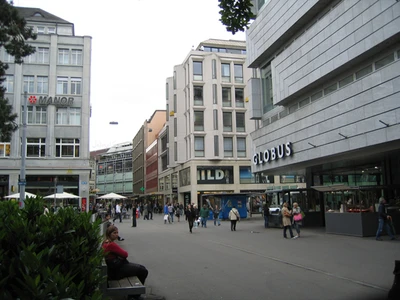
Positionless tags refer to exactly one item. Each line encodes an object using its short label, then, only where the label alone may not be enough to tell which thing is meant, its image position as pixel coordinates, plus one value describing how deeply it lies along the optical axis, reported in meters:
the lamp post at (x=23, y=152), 25.16
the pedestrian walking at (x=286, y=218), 18.45
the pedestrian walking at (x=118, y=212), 36.00
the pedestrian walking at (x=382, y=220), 16.27
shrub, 2.66
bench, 6.07
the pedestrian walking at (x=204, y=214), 28.11
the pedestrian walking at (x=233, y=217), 23.39
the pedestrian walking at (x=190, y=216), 23.20
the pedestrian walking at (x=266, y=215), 25.36
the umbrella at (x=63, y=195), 29.47
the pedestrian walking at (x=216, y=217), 30.58
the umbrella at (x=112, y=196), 40.00
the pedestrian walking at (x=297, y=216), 19.21
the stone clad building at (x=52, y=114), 41.62
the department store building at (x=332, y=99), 17.75
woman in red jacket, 6.90
